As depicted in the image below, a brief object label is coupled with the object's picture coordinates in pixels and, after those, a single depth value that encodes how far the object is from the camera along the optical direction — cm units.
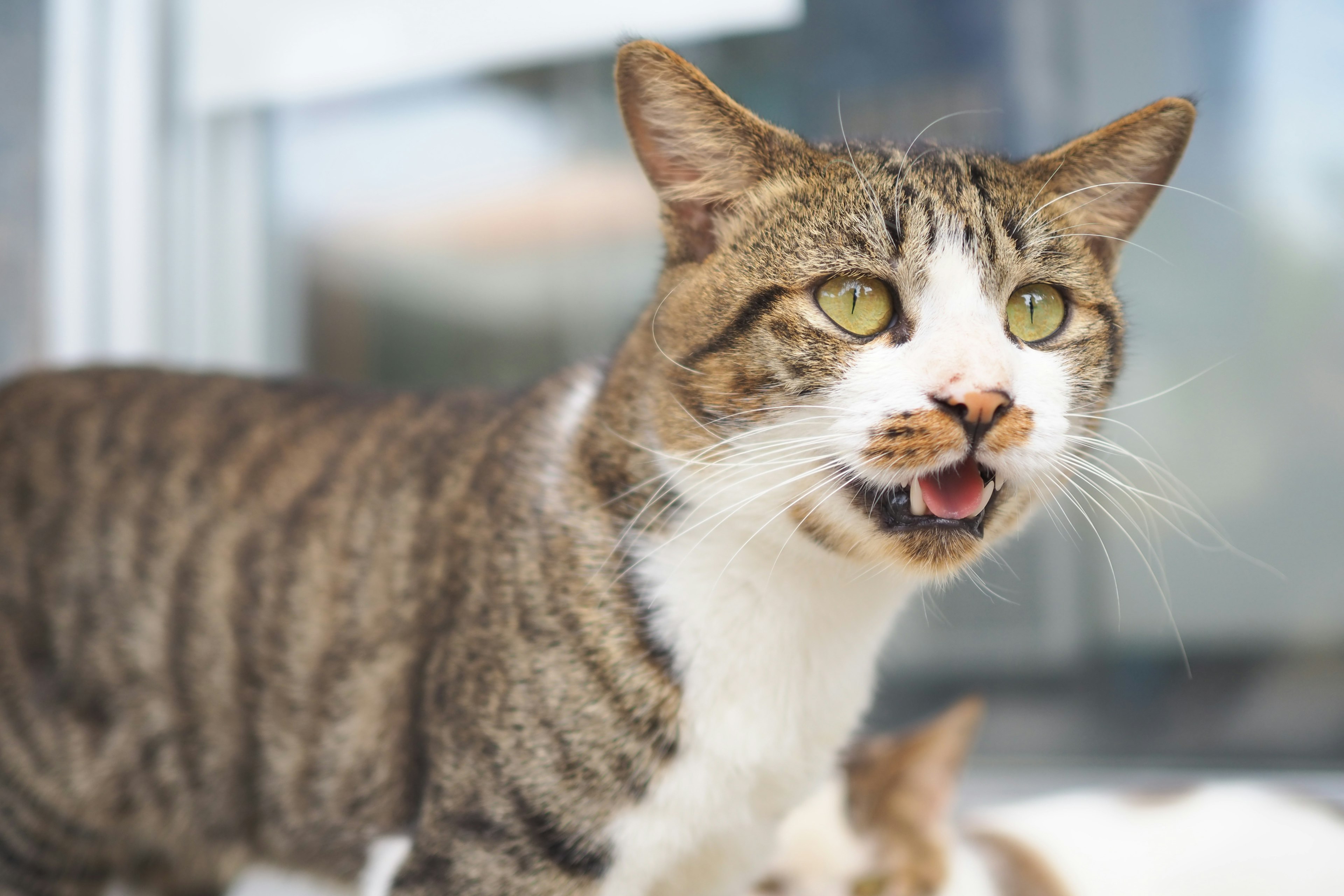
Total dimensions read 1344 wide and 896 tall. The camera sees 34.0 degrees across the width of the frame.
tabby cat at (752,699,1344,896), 64
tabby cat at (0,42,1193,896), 51
